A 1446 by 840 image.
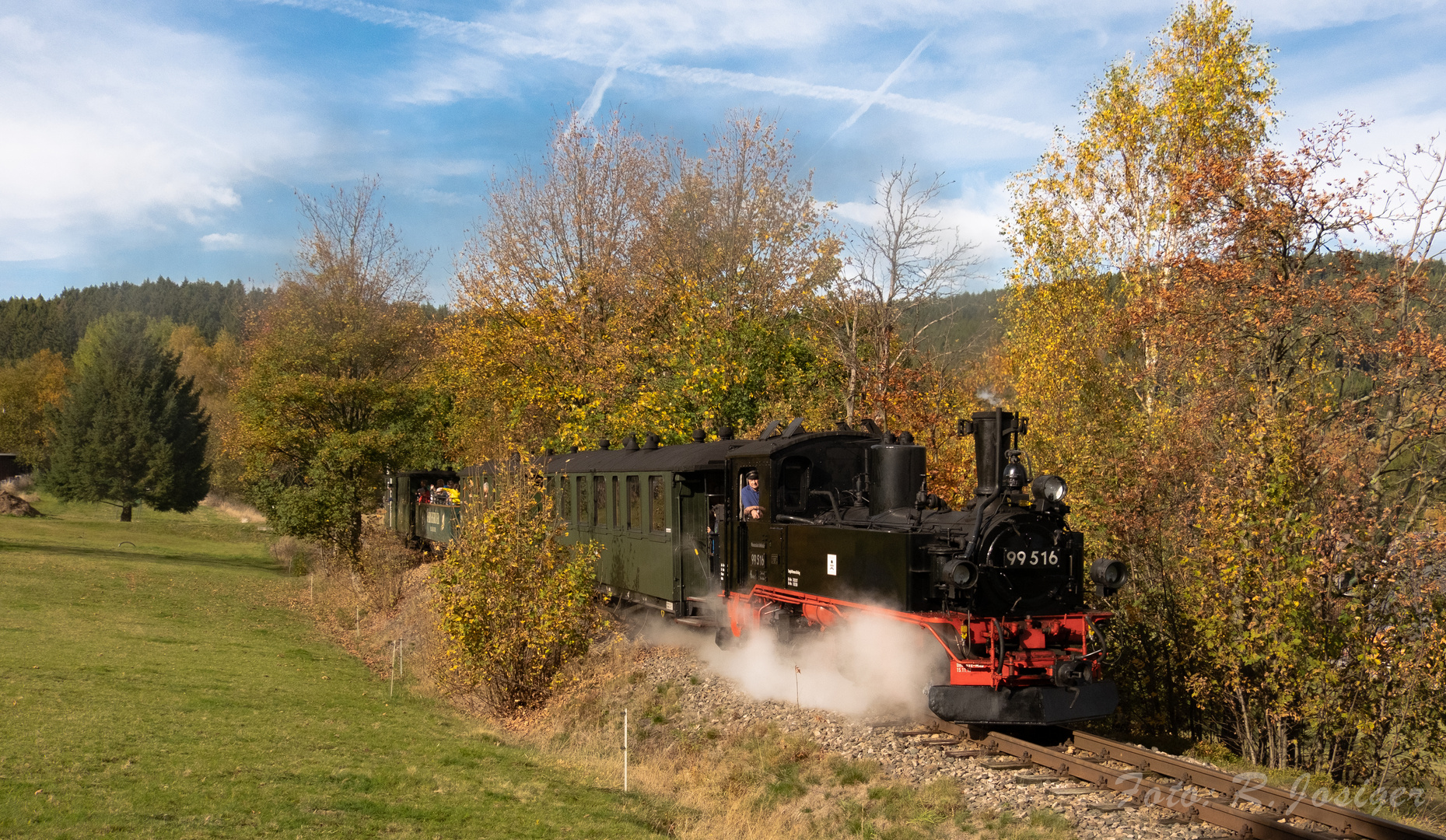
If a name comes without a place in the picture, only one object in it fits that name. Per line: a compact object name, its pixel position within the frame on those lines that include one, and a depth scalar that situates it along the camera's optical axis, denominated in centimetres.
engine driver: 1321
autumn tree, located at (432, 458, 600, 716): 1354
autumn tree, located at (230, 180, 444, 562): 2861
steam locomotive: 1000
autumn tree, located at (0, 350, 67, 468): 6994
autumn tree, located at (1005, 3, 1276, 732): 1855
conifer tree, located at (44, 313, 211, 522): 4959
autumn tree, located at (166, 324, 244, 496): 5509
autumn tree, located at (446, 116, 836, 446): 2333
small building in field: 7109
